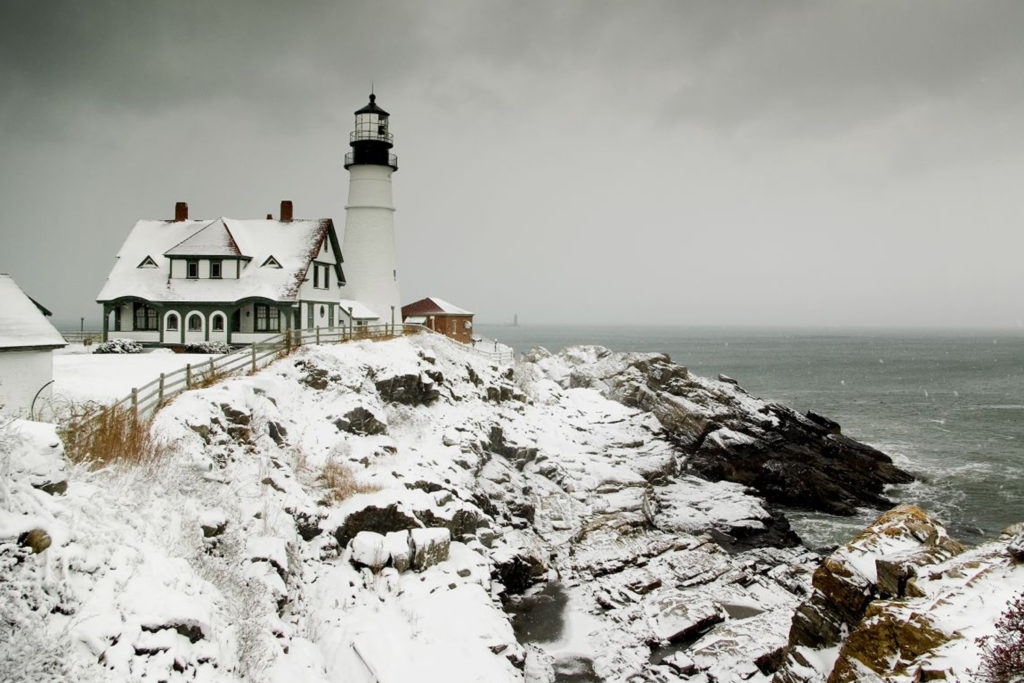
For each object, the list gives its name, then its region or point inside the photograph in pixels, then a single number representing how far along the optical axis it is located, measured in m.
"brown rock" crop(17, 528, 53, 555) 8.92
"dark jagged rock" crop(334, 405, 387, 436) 22.80
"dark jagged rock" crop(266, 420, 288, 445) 19.52
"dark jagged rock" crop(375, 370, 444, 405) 27.58
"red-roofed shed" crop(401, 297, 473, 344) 48.41
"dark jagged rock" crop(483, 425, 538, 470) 29.09
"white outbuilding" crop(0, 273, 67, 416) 17.34
